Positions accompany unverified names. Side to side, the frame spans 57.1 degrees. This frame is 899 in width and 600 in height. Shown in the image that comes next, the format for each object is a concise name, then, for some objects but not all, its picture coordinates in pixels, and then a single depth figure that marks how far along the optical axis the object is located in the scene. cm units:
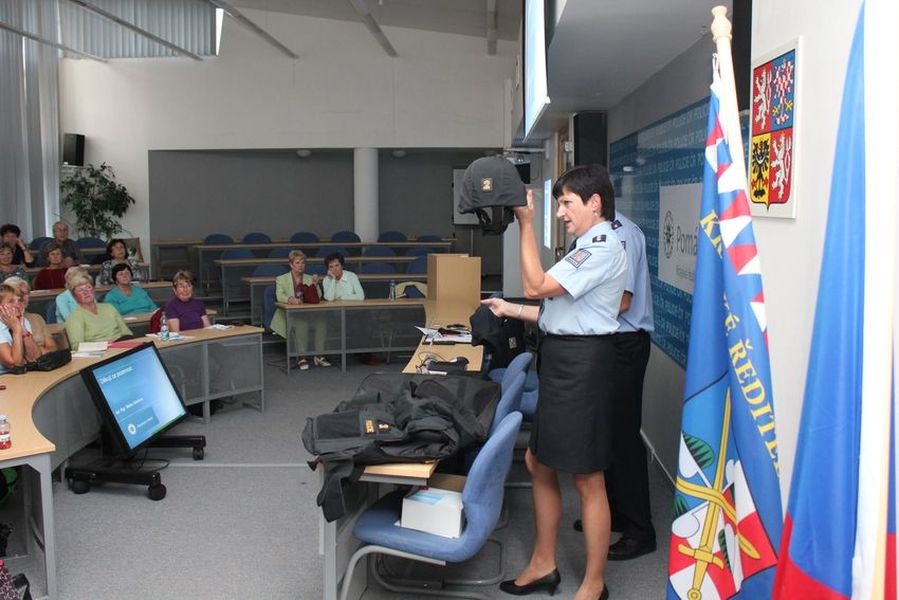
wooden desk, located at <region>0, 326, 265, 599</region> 329
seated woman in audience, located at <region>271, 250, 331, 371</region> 809
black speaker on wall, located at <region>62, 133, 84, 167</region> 1300
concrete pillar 1353
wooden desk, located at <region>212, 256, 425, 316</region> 1079
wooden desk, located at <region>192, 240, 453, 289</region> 1230
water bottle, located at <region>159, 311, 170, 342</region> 605
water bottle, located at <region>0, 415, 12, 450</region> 324
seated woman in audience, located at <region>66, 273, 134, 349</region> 586
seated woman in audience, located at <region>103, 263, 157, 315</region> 714
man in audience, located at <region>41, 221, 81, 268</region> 1012
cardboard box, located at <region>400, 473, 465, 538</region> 298
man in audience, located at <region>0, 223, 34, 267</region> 988
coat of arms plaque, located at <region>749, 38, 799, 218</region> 194
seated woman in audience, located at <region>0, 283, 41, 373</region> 477
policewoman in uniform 294
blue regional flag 187
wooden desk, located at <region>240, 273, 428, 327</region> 982
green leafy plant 1303
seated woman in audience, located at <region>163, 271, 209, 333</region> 673
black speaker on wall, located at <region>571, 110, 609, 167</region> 680
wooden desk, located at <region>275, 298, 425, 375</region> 806
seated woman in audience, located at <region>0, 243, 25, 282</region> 855
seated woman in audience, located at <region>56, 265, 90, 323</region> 644
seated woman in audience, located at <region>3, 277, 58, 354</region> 511
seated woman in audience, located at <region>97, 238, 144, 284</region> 877
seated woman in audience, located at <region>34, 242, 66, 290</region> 872
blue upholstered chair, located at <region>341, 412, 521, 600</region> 290
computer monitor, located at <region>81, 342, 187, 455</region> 464
